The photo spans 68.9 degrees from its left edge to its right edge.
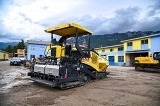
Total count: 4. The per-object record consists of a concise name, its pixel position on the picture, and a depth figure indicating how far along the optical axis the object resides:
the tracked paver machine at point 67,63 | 4.85
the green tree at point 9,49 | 50.04
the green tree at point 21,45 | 43.70
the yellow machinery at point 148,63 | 11.37
